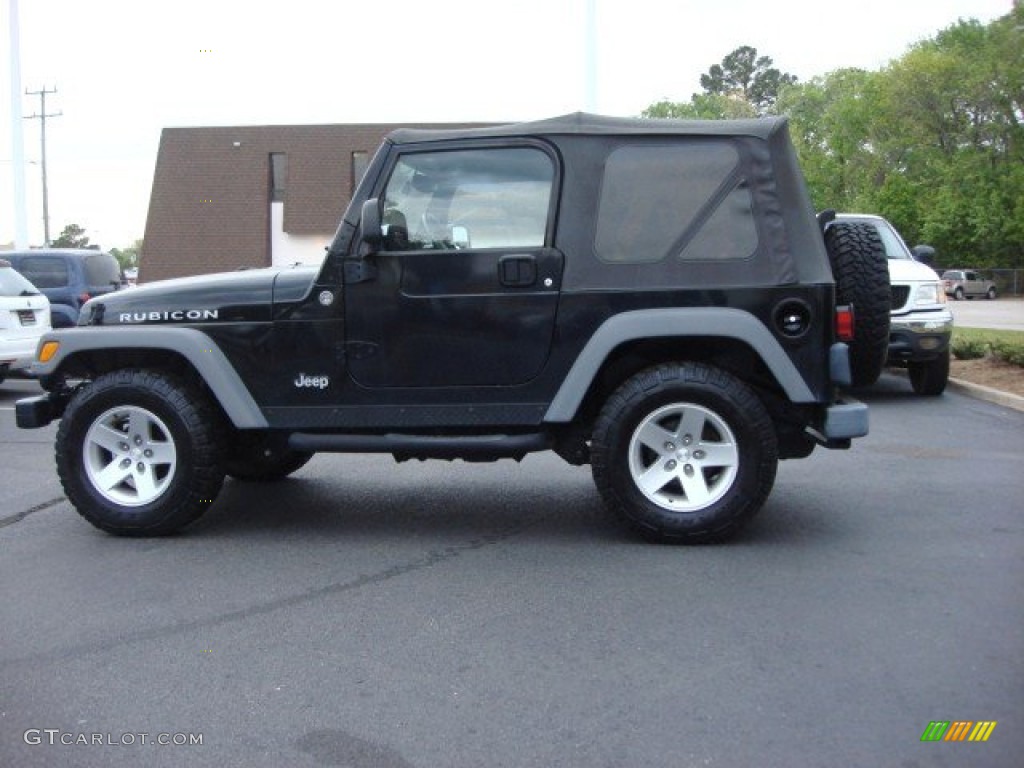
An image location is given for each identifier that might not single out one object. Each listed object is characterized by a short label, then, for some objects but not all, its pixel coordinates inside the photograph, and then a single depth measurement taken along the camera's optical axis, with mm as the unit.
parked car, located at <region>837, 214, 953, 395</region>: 11219
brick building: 44281
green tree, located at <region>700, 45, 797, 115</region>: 92438
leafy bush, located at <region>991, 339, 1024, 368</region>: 12648
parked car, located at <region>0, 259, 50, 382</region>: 12750
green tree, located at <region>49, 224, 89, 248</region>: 83806
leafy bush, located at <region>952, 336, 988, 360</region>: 14367
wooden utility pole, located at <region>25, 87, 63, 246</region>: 55634
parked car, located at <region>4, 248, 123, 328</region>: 16391
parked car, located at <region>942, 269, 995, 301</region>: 56719
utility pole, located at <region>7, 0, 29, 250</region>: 27359
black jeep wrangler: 5637
